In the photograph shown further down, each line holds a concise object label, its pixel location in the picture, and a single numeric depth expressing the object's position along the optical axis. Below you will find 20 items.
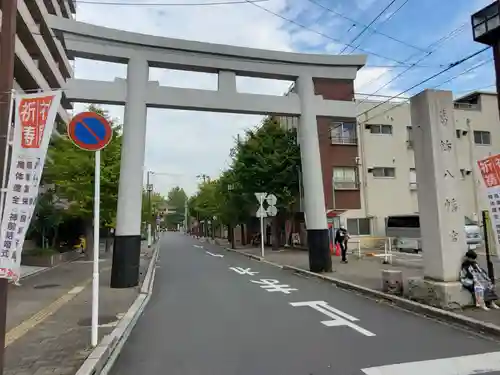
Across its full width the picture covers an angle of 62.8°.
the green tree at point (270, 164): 24.95
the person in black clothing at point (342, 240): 17.69
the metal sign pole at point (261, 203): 22.38
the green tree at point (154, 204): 43.31
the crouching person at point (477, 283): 7.82
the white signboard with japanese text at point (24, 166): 4.77
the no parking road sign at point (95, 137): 6.25
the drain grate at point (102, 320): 7.56
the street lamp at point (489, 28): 10.83
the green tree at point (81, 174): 20.70
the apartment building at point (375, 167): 25.78
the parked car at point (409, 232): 20.55
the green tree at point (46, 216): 21.58
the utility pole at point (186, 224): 94.26
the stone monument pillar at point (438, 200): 8.20
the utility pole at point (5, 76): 4.36
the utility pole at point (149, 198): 37.08
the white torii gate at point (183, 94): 12.07
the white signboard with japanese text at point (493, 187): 7.40
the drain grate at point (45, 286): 13.03
